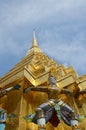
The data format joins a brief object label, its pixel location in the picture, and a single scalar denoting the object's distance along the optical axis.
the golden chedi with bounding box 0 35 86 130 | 8.56
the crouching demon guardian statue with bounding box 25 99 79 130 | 7.62
